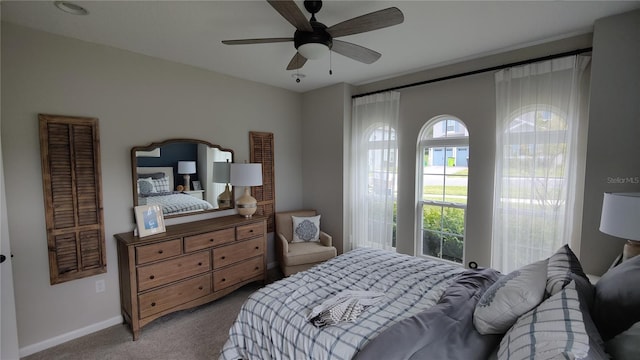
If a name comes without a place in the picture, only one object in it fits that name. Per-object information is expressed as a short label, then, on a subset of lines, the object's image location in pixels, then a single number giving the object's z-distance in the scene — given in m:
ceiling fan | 1.58
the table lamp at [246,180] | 3.31
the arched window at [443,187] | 3.26
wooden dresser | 2.48
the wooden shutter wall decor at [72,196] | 2.31
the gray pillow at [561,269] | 1.41
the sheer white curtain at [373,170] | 3.65
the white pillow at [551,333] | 0.93
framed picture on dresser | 2.66
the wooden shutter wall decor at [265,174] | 3.84
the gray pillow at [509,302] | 1.33
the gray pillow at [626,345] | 0.99
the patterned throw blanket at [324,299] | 1.51
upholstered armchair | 3.46
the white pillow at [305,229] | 3.90
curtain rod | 2.41
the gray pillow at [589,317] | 0.94
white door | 1.82
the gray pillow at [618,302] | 1.26
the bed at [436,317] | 1.09
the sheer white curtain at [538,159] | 2.45
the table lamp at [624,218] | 1.65
